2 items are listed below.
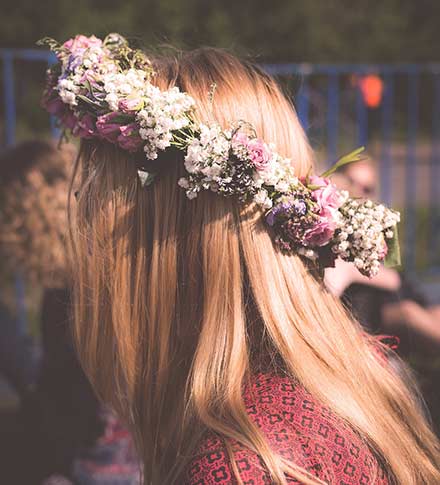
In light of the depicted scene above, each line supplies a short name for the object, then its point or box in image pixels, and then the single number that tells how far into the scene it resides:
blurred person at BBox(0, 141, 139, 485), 2.21
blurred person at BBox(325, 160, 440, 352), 2.29
